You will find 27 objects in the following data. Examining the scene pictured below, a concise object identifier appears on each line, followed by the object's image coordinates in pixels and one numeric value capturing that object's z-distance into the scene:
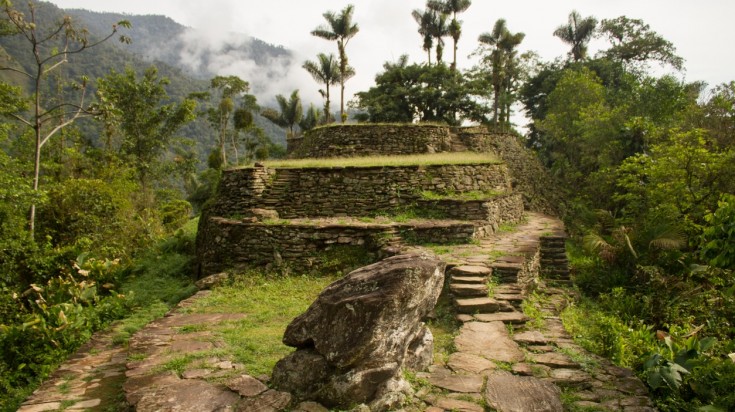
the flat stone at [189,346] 4.85
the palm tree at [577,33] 29.98
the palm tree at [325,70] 26.39
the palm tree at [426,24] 26.88
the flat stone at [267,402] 3.47
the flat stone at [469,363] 4.27
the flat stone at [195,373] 4.12
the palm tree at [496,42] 24.19
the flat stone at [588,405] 3.69
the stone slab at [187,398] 3.52
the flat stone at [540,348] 4.92
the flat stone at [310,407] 3.42
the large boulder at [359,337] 3.48
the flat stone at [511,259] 7.28
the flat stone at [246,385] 3.75
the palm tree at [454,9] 26.47
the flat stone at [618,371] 4.41
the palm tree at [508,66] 28.23
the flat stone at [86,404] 4.04
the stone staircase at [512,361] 3.75
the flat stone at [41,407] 3.96
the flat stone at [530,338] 5.09
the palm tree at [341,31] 23.69
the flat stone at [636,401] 3.84
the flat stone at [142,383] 3.79
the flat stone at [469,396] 3.68
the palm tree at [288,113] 32.25
